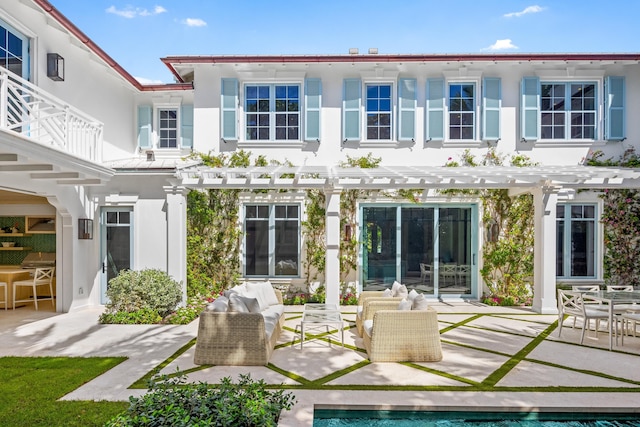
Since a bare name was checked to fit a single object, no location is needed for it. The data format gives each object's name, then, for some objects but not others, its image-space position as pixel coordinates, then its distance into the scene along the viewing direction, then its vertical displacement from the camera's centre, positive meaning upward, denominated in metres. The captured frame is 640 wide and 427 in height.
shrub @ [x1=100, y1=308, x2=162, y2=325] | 8.56 -2.29
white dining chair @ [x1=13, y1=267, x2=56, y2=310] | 10.28 -1.84
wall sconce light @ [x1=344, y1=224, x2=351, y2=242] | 11.23 -0.55
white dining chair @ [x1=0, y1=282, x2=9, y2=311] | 10.29 -2.17
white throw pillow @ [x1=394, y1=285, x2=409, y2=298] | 7.78 -1.56
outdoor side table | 6.77 -1.87
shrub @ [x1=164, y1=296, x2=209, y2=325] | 8.63 -2.30
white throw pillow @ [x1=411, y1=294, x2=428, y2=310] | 6.30 -1.44
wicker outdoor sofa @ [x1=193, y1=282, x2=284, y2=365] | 5.94 -1.90
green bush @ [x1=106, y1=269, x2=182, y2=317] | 8.85 -1.86
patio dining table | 6.98 -1.52
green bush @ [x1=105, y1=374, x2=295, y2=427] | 3.22 -1.69
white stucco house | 10.65 +2.20
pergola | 9.21 +0.76
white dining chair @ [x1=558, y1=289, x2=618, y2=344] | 7.17 -1.80
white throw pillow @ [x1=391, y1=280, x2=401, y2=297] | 7.93 -1.54
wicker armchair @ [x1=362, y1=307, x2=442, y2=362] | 6.05 -1.88
